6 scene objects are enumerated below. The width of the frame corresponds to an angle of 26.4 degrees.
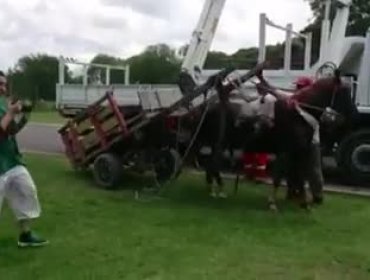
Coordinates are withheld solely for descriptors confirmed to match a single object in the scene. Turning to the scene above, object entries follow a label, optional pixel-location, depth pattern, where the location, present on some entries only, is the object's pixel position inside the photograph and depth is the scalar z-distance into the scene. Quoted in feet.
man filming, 25.08
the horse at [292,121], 34.32
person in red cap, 34.96
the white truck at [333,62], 44.88
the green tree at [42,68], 168.55
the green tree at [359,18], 60.86
